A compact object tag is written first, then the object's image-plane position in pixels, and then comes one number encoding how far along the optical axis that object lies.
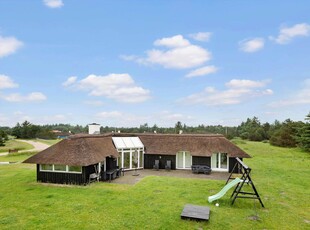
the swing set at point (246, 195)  12.42
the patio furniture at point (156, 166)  23.92
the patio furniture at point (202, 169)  21.66
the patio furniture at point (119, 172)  19.92
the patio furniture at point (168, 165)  23.73
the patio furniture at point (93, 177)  17.47
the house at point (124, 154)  17.23
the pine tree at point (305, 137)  38.61
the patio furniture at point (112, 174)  18.48
